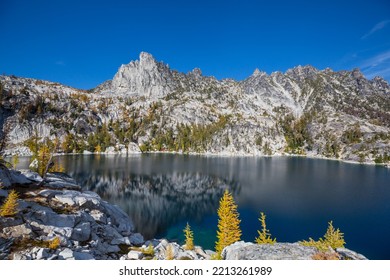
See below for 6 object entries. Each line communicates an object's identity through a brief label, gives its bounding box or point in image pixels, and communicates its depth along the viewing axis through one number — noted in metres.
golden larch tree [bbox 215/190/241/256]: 23.78
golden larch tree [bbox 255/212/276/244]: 21.96
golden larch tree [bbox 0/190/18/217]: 13.88
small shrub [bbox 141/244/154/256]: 19.43
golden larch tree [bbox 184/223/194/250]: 23.80
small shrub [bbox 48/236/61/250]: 13.60
